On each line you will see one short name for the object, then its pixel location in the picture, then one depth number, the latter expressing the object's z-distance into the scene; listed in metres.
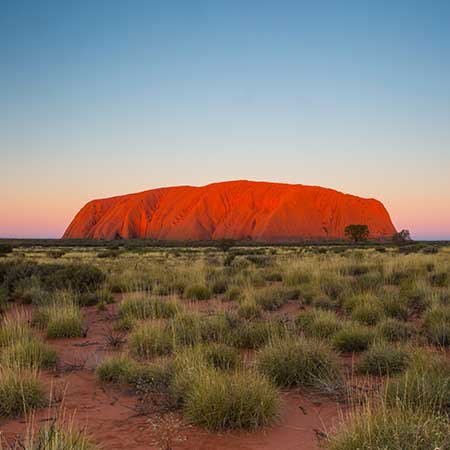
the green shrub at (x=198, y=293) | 12.13
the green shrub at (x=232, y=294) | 11.88
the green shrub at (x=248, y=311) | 9.16
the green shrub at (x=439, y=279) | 12.42
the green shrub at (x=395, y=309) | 8.71
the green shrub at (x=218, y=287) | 13.22
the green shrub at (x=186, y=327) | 7.04
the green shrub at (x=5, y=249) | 33.92
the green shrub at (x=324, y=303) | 10.06
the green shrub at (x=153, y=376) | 5.10
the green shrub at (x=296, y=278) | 13.95
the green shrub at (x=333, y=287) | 11.39
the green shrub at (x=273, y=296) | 10.38
